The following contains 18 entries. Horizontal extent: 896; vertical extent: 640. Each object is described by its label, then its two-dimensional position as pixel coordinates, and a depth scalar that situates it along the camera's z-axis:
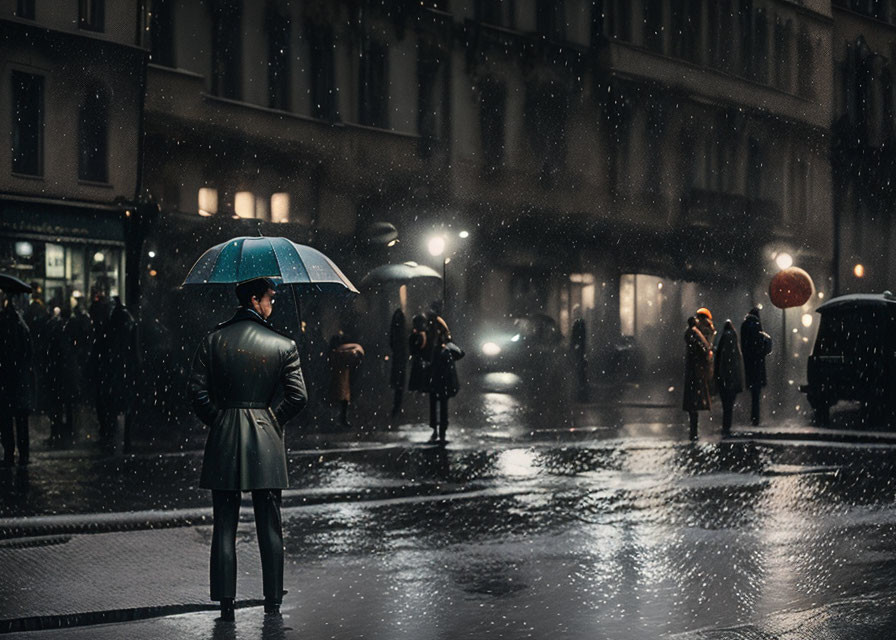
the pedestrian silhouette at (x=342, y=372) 19.56
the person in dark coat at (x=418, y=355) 19.09
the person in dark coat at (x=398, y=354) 21.99
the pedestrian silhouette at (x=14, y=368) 13.62
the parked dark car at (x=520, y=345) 34.78
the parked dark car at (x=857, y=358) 19.80
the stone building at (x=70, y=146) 27.14
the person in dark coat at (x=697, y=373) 17.55
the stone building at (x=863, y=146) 53.25
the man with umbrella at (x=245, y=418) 6.45
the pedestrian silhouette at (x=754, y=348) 19.14
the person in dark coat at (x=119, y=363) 15.20
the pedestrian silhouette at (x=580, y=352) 28.53
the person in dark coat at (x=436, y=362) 16.89
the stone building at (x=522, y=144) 31.19
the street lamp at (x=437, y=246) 32.12
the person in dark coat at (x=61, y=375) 18.27
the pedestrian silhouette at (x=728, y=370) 18.05
